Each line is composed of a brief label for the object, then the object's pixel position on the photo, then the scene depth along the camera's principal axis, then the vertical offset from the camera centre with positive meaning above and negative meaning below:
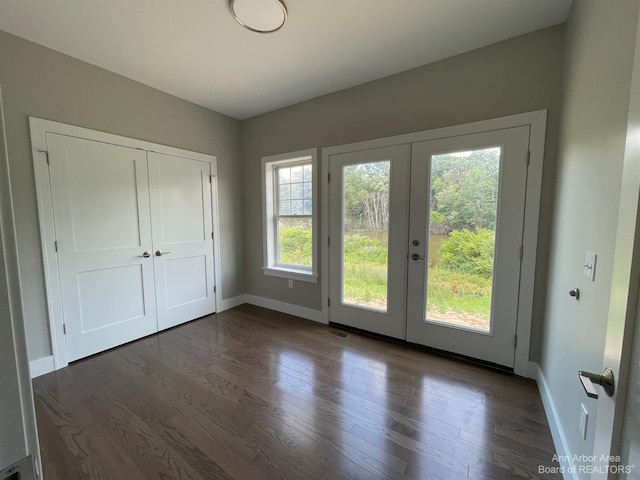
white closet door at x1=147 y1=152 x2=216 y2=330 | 2.99 -0.25
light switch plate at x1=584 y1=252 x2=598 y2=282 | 1.21 -0.23
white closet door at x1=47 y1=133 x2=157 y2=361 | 2.35 -0.24
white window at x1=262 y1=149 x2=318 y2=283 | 3.37 +0.00
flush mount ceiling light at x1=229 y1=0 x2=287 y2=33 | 1.75 +1.34
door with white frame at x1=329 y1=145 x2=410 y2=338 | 2.66 -0.23
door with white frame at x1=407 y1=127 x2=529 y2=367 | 2.17 -0.22
